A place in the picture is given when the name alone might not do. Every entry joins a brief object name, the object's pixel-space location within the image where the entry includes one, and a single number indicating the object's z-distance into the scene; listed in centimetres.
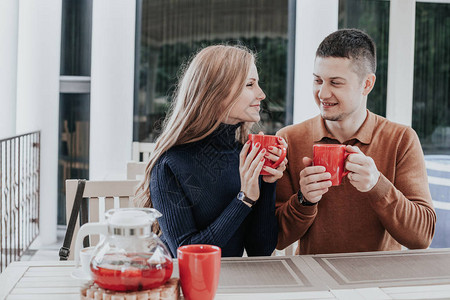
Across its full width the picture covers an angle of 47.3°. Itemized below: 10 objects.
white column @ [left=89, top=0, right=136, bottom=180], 362
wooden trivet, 93
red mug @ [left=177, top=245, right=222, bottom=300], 99
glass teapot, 93
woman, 143
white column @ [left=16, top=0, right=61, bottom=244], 358
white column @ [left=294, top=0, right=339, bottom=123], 367
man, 160
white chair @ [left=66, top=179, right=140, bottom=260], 164
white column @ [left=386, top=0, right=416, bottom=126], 354
